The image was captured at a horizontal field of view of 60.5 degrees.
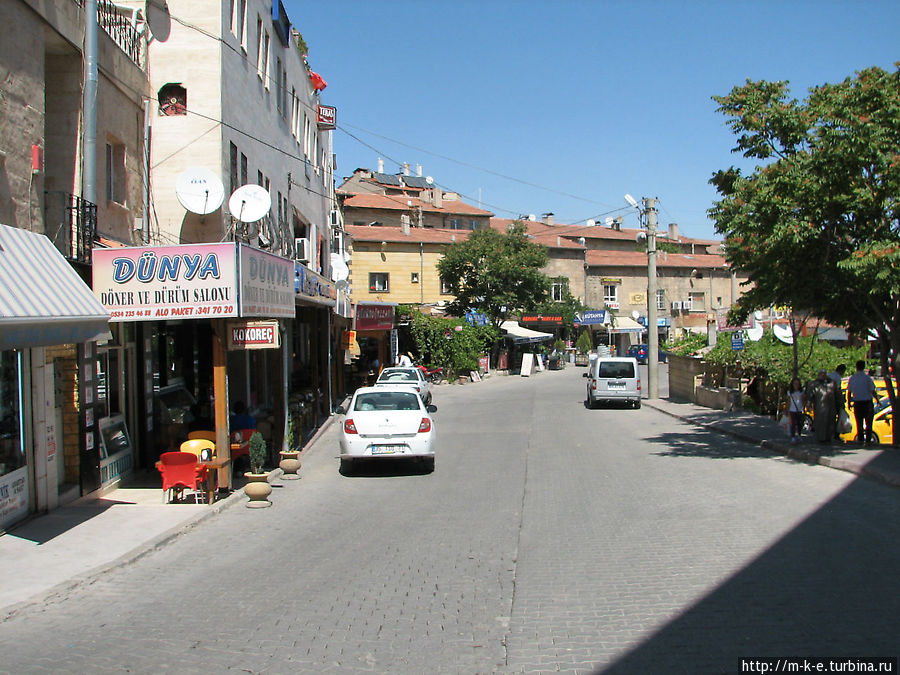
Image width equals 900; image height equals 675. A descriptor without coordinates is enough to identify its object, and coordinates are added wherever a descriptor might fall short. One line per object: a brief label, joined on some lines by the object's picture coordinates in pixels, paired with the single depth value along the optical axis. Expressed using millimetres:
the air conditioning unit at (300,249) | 23455
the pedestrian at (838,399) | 15703
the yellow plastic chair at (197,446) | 12484
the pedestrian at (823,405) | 15453
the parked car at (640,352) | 57219
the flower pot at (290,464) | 13930
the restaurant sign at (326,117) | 29989
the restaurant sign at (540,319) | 60250
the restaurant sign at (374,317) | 30344
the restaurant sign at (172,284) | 11047
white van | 27672
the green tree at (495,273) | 48062
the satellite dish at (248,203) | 14961
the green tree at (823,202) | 13117
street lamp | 30578
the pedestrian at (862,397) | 15219
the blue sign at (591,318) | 62172
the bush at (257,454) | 11734
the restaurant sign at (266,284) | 11500
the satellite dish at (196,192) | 13672
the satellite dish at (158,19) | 15125
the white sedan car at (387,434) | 13539
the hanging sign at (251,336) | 12422
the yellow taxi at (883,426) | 16703
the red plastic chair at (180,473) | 11023
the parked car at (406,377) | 26906
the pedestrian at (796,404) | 16219
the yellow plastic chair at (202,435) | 13242
